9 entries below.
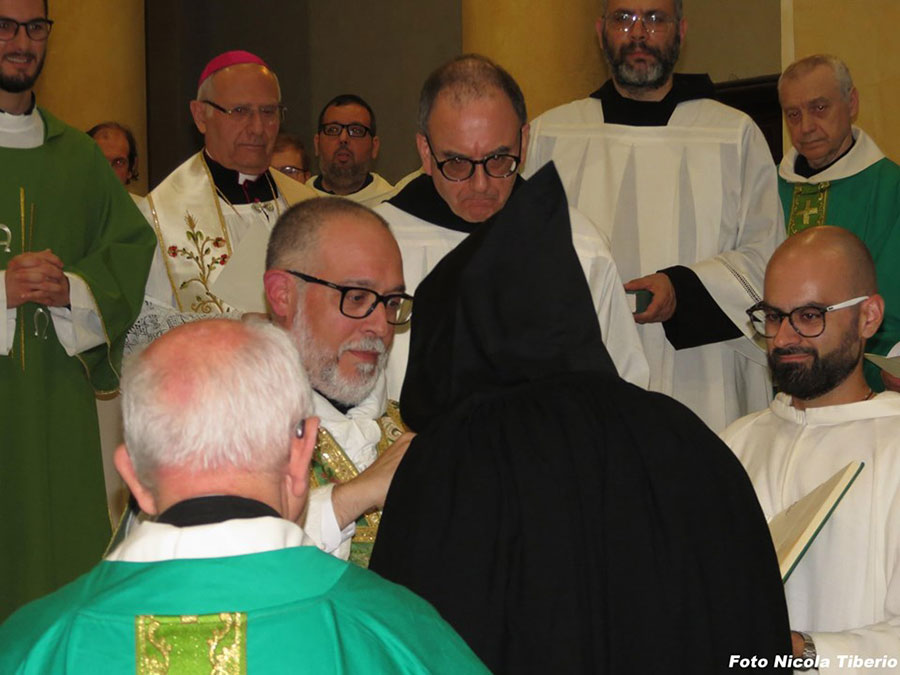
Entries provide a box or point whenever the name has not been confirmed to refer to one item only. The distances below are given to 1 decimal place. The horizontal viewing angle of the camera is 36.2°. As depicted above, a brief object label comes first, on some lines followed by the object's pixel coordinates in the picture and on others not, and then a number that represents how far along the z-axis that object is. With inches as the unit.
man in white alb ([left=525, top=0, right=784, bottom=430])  202.5
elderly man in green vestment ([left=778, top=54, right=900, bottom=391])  234.1
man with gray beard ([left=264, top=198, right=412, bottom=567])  133.2
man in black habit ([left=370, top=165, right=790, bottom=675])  88.0
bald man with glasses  137.9
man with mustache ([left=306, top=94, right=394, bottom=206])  301.1
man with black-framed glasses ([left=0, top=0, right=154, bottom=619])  192.4
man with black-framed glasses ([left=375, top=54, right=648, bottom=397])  165.2
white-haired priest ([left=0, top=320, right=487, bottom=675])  73.2
